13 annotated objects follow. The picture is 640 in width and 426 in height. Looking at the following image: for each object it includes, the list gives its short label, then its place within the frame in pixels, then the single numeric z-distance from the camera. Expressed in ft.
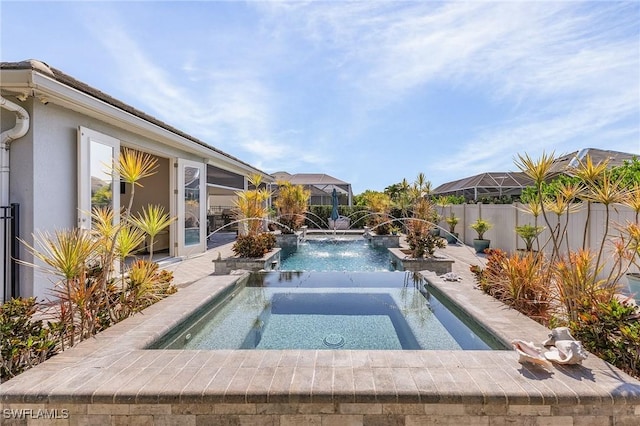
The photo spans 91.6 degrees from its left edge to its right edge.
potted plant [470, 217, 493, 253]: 38.81
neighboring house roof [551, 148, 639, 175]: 34.57
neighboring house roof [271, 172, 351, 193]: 93.66
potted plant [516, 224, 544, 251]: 28.66
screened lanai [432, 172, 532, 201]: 60.85
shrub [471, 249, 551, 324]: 13.88
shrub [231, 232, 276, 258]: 28.35
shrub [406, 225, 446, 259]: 28.84
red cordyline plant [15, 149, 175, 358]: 10.77
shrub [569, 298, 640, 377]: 8.79
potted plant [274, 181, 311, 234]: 49.42
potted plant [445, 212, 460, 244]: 48.46
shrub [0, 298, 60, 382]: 8.46
